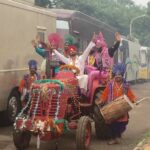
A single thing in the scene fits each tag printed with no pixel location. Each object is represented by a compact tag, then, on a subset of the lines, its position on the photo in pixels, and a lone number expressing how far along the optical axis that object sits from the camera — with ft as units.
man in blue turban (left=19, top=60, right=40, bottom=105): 38.51
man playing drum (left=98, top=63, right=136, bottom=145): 33.32
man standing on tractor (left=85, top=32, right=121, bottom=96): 35.37
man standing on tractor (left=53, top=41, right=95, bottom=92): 34.32
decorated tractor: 28.12
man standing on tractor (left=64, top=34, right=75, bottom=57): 34.42
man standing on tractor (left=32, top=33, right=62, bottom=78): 35.06
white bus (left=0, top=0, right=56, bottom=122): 37.96
